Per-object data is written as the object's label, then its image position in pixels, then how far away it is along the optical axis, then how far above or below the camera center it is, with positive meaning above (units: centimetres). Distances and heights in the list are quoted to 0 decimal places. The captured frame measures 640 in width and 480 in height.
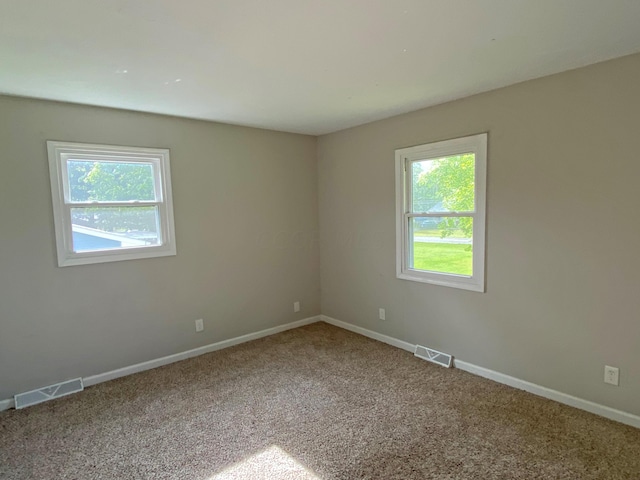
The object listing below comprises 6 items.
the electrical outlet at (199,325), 363 -110
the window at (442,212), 296 -1
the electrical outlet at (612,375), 234 -113
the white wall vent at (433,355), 323 -137
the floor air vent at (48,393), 271 -136
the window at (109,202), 286 +16
